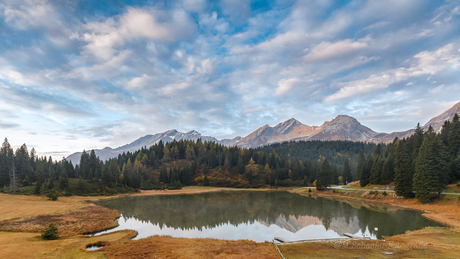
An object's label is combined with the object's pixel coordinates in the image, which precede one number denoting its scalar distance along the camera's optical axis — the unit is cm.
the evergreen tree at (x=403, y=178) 6650
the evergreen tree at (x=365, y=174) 9688
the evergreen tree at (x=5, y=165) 8979
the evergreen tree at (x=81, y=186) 9402
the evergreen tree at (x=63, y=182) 8767
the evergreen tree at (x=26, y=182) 9550
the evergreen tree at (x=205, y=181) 14750
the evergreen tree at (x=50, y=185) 8738
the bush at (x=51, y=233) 2892
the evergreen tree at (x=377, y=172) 9044
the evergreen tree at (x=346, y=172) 13371
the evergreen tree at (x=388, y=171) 8650
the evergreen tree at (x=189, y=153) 19032
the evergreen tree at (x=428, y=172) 5825
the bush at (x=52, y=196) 7281
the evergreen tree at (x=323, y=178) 10525
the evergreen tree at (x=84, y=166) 12562
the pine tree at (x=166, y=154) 18550
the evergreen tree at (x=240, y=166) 16489
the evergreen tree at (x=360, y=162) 12894
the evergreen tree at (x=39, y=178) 7969
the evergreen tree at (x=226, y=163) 16950
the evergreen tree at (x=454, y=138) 7444
